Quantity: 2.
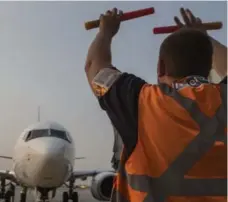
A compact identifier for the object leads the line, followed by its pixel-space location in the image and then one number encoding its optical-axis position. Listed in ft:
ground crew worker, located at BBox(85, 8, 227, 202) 5.10
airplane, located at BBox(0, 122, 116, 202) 38.27
